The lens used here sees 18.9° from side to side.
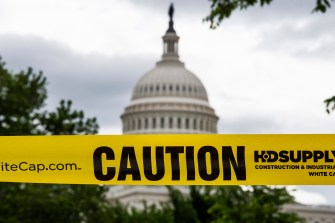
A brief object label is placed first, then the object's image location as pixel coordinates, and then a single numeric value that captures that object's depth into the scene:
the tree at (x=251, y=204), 41.69
